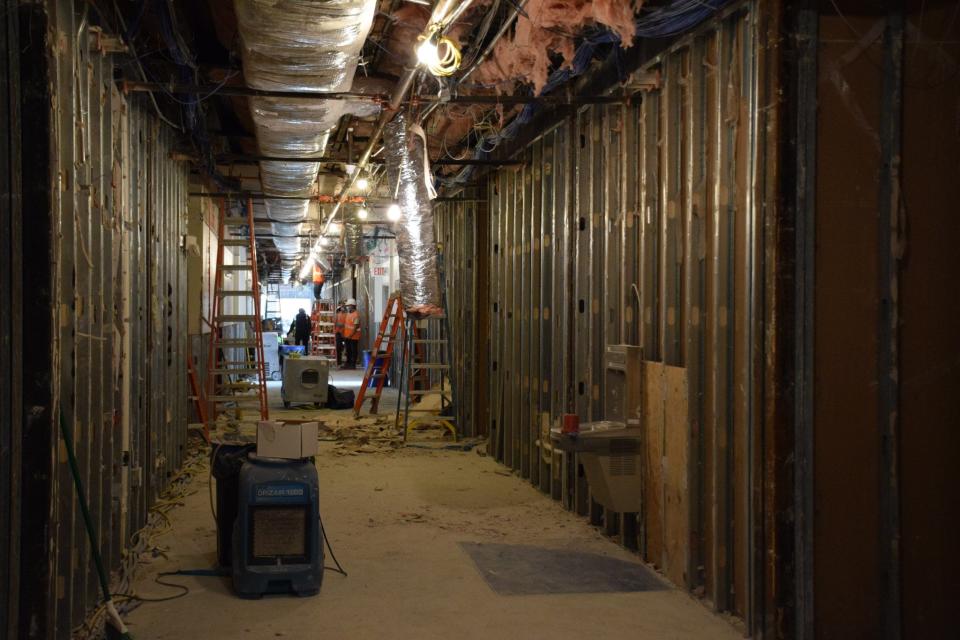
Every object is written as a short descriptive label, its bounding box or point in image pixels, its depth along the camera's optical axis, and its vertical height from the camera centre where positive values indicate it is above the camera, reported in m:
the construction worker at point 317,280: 27.18 +1.69
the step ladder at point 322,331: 24.22 +0.02
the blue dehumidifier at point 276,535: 4.67 -1.13
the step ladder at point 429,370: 10.30 -0.50
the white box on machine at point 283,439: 4.85 -0.61
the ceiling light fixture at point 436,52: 4.92 +1.64
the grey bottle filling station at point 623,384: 5.39 -0.35
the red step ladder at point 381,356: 11.83 -0.35
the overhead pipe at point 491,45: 4.98 +1.81
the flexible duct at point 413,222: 7.09 +0.99
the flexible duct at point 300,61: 4.56 +1.70
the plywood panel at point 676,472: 4.77 -0.83
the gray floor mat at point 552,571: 4.87 -1.47
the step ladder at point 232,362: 10.55 -0.39
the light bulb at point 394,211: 7.66 +1.11
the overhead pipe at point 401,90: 4.63 +1.75
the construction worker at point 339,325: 22.06 +0.17
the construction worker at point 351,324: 20.06 +0.17
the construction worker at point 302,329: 21.75 +0.07
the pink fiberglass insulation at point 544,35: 4.74 +1.91
